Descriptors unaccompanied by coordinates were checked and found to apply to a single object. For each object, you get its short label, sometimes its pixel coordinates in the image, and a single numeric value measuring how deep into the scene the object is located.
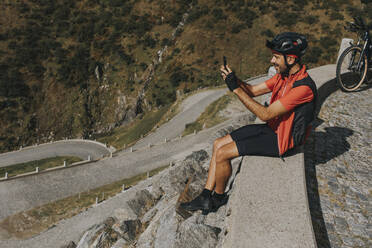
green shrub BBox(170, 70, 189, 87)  49.22
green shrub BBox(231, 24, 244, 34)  54.47
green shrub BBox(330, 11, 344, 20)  53.56
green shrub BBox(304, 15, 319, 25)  53.69
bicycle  9.10
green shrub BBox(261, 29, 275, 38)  53.25
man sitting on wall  4.22
